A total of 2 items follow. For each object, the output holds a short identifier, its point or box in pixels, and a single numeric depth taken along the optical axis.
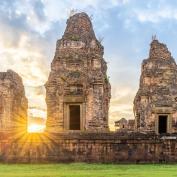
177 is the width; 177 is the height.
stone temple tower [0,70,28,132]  20.61
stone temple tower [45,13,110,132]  16.76
